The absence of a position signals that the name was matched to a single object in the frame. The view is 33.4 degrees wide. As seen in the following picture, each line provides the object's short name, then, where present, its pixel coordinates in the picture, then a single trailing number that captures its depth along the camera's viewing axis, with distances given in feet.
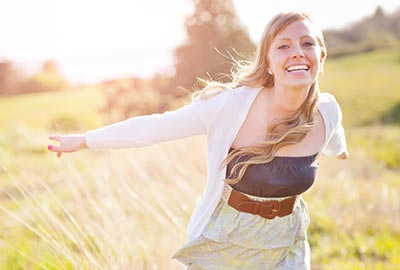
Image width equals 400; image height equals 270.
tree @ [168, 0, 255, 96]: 37.45
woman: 8.00
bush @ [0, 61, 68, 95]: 67.31
